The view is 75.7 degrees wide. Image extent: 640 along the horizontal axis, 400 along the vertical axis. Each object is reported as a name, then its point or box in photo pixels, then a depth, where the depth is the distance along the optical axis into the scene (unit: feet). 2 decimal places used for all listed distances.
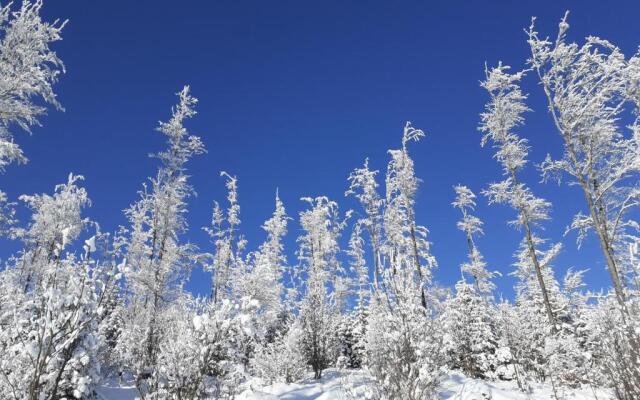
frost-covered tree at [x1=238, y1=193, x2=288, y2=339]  77.10
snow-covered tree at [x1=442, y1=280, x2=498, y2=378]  56.65
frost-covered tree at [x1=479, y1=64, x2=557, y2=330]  60.90
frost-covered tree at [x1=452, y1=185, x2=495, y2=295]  86.82
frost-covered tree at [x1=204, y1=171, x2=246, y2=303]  85.35
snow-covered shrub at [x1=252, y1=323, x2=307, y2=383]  48.96
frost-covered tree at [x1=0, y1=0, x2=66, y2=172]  35.53
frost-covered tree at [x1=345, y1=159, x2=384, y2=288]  65.55
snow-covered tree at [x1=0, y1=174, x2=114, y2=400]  11.55
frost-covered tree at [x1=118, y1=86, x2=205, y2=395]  45.27
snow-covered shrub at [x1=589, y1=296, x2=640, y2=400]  17.65
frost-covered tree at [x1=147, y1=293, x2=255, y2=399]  16.66
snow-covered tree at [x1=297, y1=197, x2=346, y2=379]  51.39
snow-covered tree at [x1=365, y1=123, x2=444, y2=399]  19.52
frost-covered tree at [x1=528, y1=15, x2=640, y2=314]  37.04
